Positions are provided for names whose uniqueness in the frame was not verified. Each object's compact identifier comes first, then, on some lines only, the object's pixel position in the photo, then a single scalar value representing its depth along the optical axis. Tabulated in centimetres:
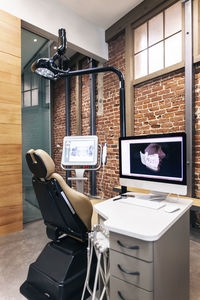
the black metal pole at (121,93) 202
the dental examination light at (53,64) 175
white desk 100
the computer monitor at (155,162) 146
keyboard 141
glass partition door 331
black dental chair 152
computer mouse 131
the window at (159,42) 302
